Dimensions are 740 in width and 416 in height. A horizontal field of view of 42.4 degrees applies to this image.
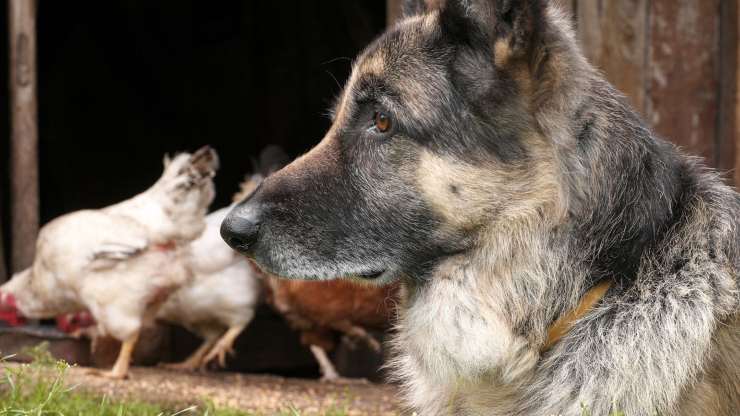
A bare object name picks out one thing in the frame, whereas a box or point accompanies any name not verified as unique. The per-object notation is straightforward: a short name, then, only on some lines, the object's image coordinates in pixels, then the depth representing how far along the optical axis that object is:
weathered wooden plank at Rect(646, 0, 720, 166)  4.84
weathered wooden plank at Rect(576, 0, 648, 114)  4.84
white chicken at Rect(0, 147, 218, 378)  5.08
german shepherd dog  2.73
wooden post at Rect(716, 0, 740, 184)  4.73
